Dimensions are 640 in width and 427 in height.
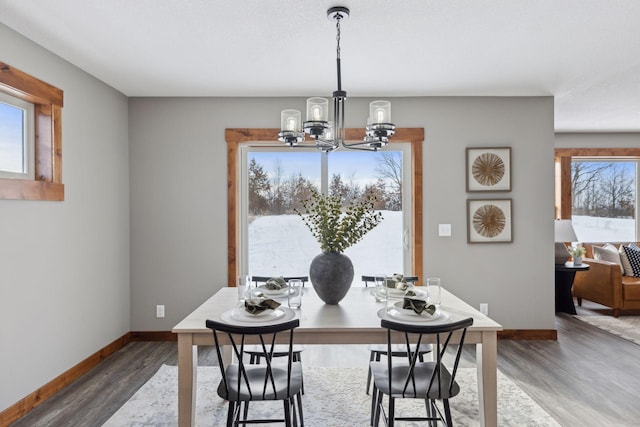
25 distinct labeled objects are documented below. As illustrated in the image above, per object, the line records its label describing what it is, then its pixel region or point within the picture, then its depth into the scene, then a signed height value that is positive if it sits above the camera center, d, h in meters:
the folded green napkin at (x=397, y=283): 2.58 -0.43
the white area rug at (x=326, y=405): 2.60 -1.25
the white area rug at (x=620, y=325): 4.34 -1.25
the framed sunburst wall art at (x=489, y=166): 4.22 +0.45
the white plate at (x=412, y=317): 2.08 -0.52
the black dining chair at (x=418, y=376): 1.92 -0.81
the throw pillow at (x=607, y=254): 5.34 -0.54
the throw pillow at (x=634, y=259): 5.28 -0.59
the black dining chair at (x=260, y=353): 2.62 -0.86
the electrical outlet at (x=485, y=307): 4.24 -0.94
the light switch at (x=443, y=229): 4.24 -0.16
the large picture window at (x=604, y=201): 6.46 +0.16
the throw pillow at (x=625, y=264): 5.32 -0.66
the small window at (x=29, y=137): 2.69 +0.55
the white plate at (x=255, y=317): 2.06 -0.51
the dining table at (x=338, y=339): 2.11 -0.62
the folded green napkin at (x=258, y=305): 2.11 -0.45
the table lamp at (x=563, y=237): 5.12 -0.30
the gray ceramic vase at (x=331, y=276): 2.49 -0.36
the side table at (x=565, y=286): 5.08 -0.90
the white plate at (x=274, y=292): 2.63 -0.48
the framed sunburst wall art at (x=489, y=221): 4.24 -0.09
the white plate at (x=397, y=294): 2.55 -0.48
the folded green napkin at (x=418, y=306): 2.12 -0.46
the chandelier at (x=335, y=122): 2.25 +0.50
